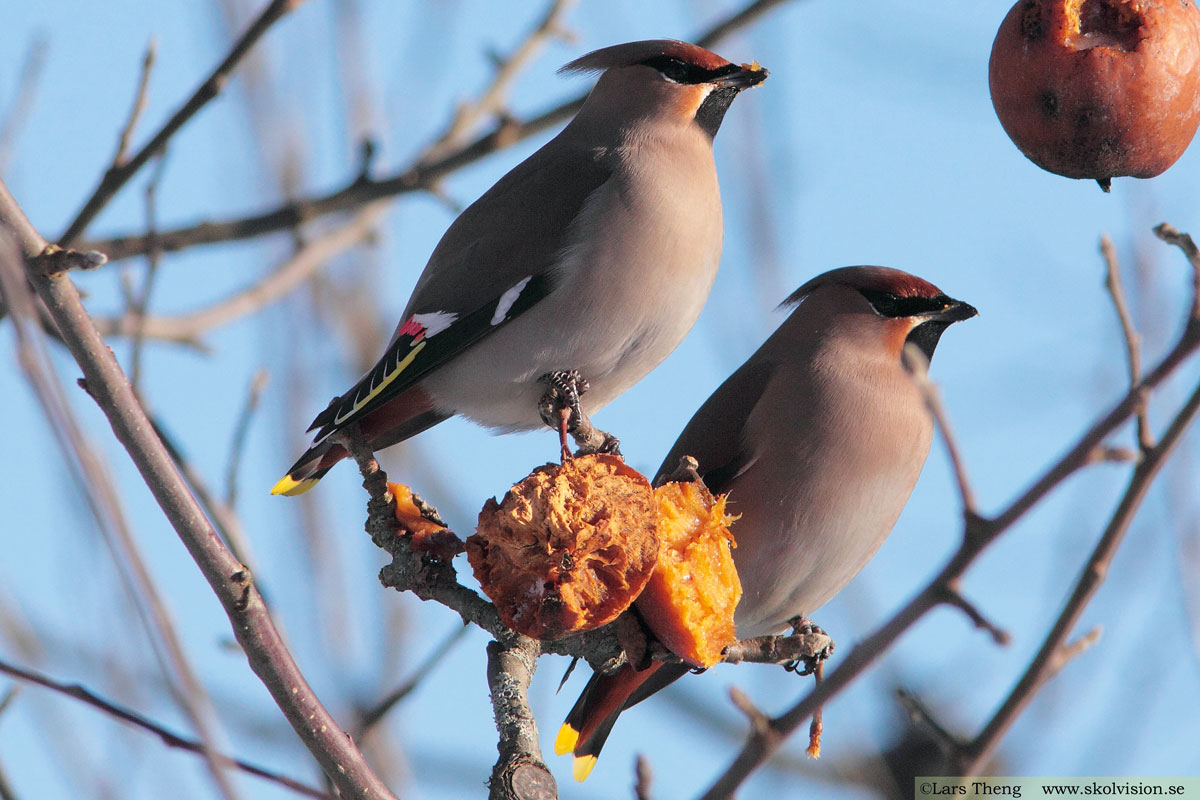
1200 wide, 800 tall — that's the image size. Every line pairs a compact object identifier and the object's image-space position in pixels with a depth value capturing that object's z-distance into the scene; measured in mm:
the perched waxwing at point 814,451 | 6770
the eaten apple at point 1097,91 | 4164
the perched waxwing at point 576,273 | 6719
